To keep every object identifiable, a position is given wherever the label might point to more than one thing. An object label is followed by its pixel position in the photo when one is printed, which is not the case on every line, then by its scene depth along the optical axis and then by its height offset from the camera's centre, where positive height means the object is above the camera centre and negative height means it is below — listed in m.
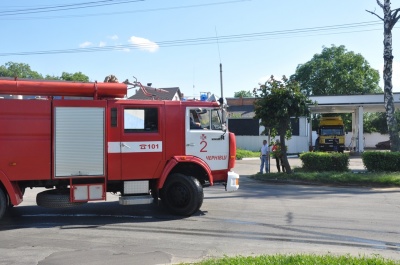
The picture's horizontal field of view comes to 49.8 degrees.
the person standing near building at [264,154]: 21.94 -0.87
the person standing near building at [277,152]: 21.02 -0.73
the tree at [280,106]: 19.83 +1.44
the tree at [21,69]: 93.80 +15.42
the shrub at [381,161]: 19.27 -1.11
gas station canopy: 38.09 +3.02
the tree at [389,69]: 20.50 +3.24
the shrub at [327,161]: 20.44 -1.19
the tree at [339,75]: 61.97 +9.09
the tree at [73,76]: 73.24 +11.07
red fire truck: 9.70 -0.20
